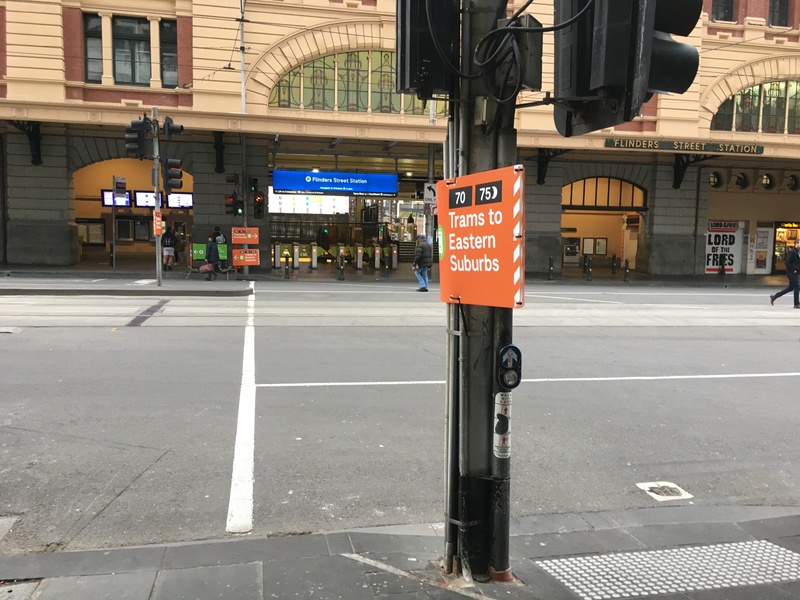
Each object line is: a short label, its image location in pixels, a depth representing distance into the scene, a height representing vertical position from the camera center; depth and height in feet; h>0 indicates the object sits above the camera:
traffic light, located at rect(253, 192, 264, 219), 82.84 +5.44
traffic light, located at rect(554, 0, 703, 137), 9.30 +2.90
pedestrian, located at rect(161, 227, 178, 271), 88.28 +0.01
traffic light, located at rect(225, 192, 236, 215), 79.40 +5.40
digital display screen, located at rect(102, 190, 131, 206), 105.36 +7.75
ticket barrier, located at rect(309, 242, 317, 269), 97.86 -1.16
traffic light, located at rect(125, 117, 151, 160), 58.59 +9.79
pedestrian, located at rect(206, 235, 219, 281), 77.00 -0.71
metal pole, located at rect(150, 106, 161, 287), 62.64 +8.46
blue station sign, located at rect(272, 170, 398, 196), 89.56 +9.17
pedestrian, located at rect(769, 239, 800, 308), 57.12 -1.59
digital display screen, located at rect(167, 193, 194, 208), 108.88 +7.93
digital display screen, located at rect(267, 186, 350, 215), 108.27 +7.45
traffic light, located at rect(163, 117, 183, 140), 61.00 +11.10
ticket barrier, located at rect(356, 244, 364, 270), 94.73 -1.07
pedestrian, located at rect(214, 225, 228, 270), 81.25 +1.07
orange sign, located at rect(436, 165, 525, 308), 10.34 +0.20
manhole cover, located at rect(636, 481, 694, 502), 17.25 -6.44
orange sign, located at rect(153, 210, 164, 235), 64.49 +2.27
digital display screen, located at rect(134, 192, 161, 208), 108.68 +7.97
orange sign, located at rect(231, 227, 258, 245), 82.28 +1.60
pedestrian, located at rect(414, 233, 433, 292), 67.97 -1.34
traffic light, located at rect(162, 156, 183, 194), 65.00 +7.40
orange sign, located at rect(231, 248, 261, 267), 82.17 -1.17
